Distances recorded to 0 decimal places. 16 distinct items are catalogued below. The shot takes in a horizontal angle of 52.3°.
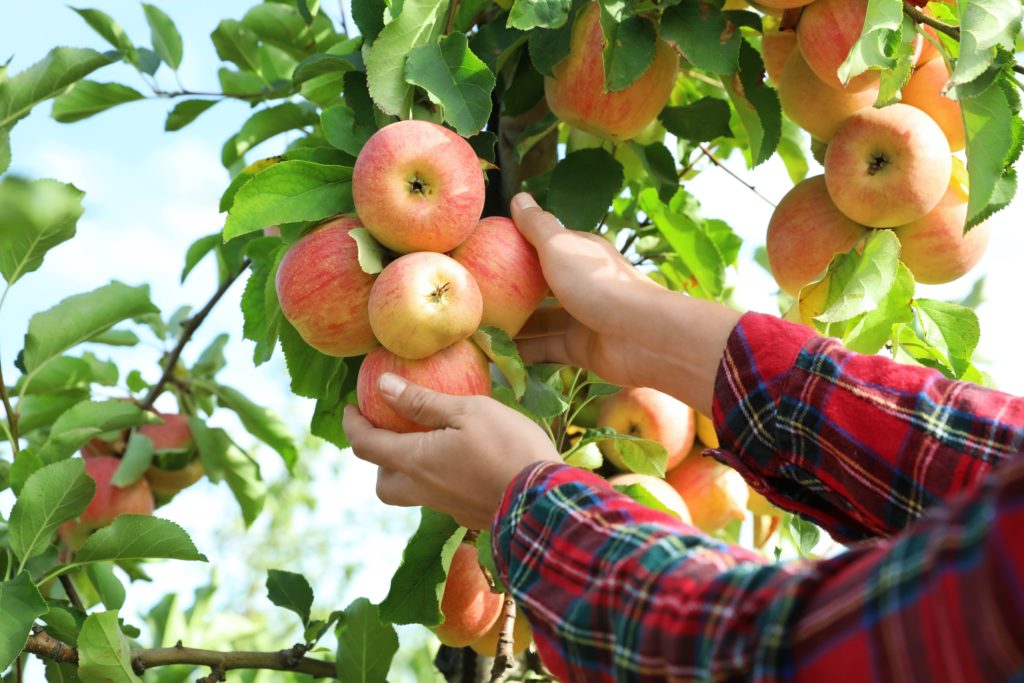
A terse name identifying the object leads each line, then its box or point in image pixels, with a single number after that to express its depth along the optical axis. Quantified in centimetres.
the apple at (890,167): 123
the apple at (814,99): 129
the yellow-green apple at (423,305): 95
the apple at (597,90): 115
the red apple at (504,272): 103
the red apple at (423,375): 100
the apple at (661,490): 133
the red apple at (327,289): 100
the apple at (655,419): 144
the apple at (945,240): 129
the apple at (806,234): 130
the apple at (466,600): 130
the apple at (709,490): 147
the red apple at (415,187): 99
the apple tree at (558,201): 106
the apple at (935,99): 129
